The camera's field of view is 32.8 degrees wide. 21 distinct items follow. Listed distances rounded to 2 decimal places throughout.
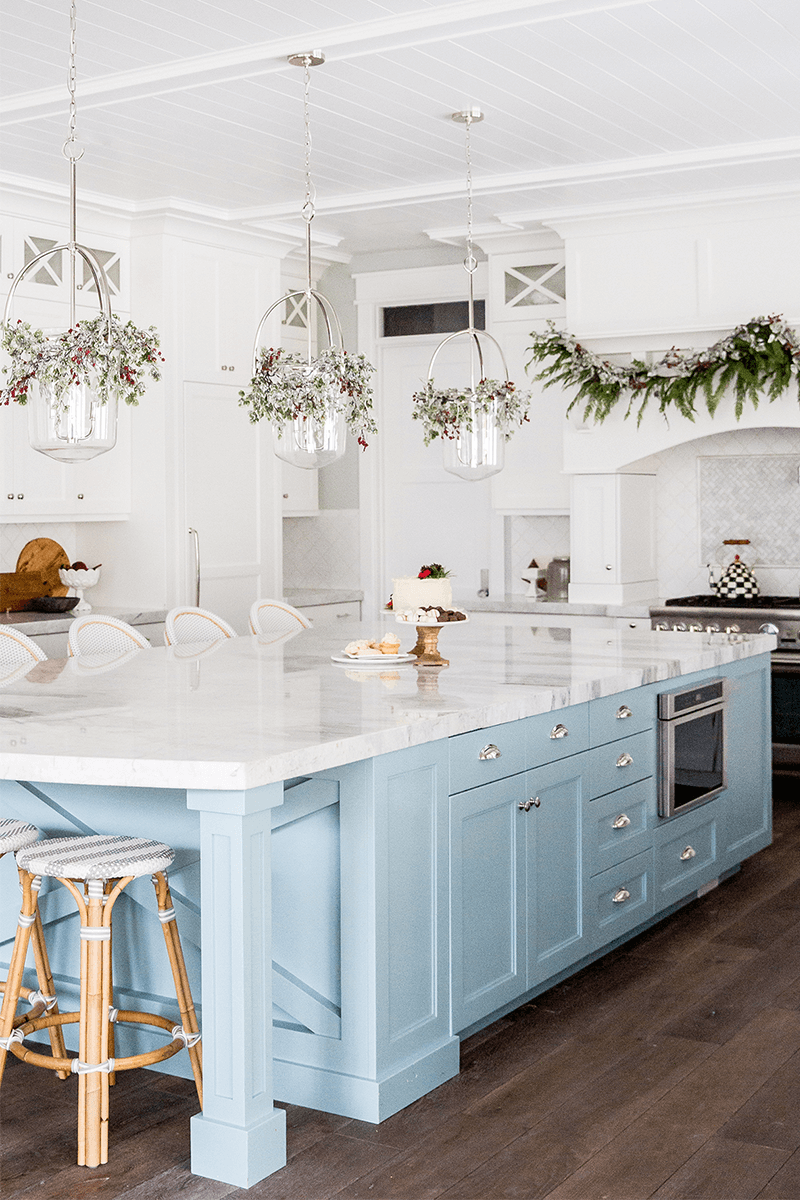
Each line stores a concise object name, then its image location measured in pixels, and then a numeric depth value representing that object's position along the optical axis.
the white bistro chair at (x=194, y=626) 5.00
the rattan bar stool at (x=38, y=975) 2.99
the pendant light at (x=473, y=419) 4.82
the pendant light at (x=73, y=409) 3.39
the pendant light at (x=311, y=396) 4.25
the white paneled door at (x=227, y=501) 6.68
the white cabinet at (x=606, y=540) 6.60
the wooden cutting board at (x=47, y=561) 6.46
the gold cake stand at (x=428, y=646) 4.14
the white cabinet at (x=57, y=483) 6.01
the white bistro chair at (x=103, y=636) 4.55
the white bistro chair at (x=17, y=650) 4.30
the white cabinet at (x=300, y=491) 7.59
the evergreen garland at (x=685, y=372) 6.05
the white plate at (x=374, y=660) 4.07
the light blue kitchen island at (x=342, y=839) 2.62
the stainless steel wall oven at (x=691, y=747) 4.24
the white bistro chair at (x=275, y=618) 5.39
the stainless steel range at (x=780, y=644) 6.00
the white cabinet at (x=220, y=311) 6.62
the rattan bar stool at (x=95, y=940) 2.70
